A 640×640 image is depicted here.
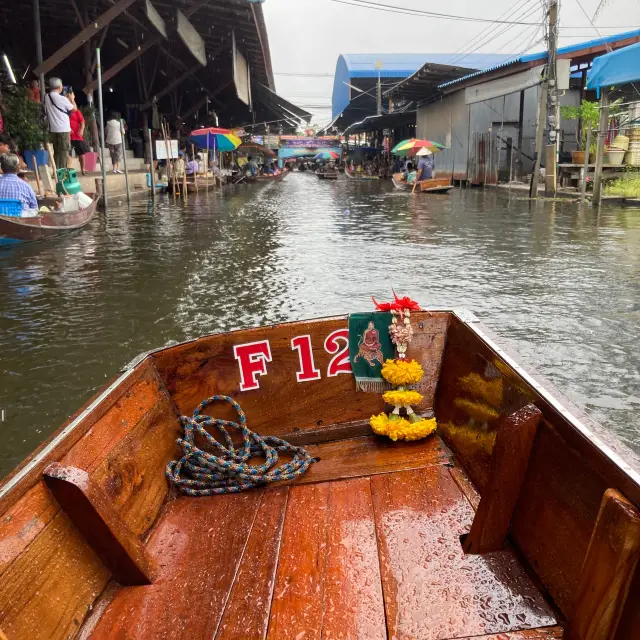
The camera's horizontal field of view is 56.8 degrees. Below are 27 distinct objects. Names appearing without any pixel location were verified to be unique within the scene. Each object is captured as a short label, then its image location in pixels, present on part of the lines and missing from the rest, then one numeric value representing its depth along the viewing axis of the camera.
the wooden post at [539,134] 15.90
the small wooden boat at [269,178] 33.65
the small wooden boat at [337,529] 1.53
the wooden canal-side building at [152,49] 14.06
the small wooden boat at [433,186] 19.59
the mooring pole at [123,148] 14.81
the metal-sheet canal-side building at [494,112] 18.16
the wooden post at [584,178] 13.80
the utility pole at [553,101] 14.30
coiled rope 2.49
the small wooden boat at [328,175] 34.50
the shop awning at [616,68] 10.59
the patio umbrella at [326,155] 46.97
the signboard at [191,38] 14.05
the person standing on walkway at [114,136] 16.72
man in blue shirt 8.34
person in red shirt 13.16
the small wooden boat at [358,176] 35.31
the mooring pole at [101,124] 12.23
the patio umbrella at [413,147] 20.48
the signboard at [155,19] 12.91
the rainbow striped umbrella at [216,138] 19.59
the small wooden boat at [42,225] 8.55
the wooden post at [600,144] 11.91
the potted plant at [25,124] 11.08
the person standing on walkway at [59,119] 11.88
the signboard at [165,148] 16.69
